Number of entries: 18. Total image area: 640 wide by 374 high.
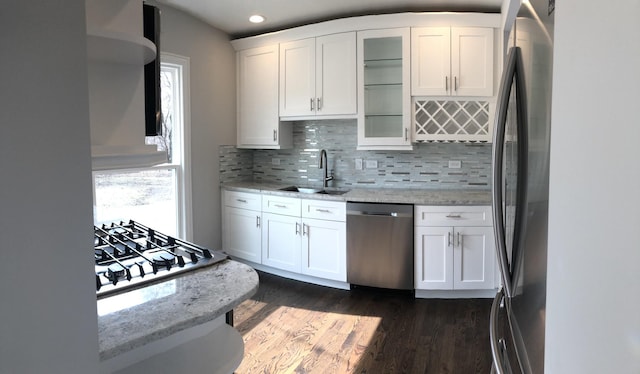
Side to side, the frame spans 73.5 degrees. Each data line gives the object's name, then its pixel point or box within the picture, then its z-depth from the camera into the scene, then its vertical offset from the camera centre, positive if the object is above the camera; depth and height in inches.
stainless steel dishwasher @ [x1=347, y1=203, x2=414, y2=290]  139.0 -28.6
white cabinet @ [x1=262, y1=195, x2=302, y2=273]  158.1 -28.2
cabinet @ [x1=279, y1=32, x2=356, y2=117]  155.4 +30.9
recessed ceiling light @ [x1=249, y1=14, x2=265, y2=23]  160.9 +53.3
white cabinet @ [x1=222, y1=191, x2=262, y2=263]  170.4 -27.6
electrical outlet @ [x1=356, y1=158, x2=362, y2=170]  170.1 -2.2
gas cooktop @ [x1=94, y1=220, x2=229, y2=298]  55.1 -14.8
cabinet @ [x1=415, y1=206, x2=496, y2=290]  135.6 -28.6
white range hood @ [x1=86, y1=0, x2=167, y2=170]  45.6 +9.8
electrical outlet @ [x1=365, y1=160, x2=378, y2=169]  167.5 -2.3
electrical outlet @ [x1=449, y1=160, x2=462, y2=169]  157.0 -2.2
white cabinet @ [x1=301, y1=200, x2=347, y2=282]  147.9 -28.7
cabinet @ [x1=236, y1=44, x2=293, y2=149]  174.4 +23.6
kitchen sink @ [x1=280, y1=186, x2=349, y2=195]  168.4 -13.1
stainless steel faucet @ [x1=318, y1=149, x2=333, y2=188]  173.0 -3.2
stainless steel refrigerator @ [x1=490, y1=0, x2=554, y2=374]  30.6 -2.7
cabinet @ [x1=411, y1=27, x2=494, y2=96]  141.0 +32.3
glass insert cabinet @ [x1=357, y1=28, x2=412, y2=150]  147.7 +24.0
